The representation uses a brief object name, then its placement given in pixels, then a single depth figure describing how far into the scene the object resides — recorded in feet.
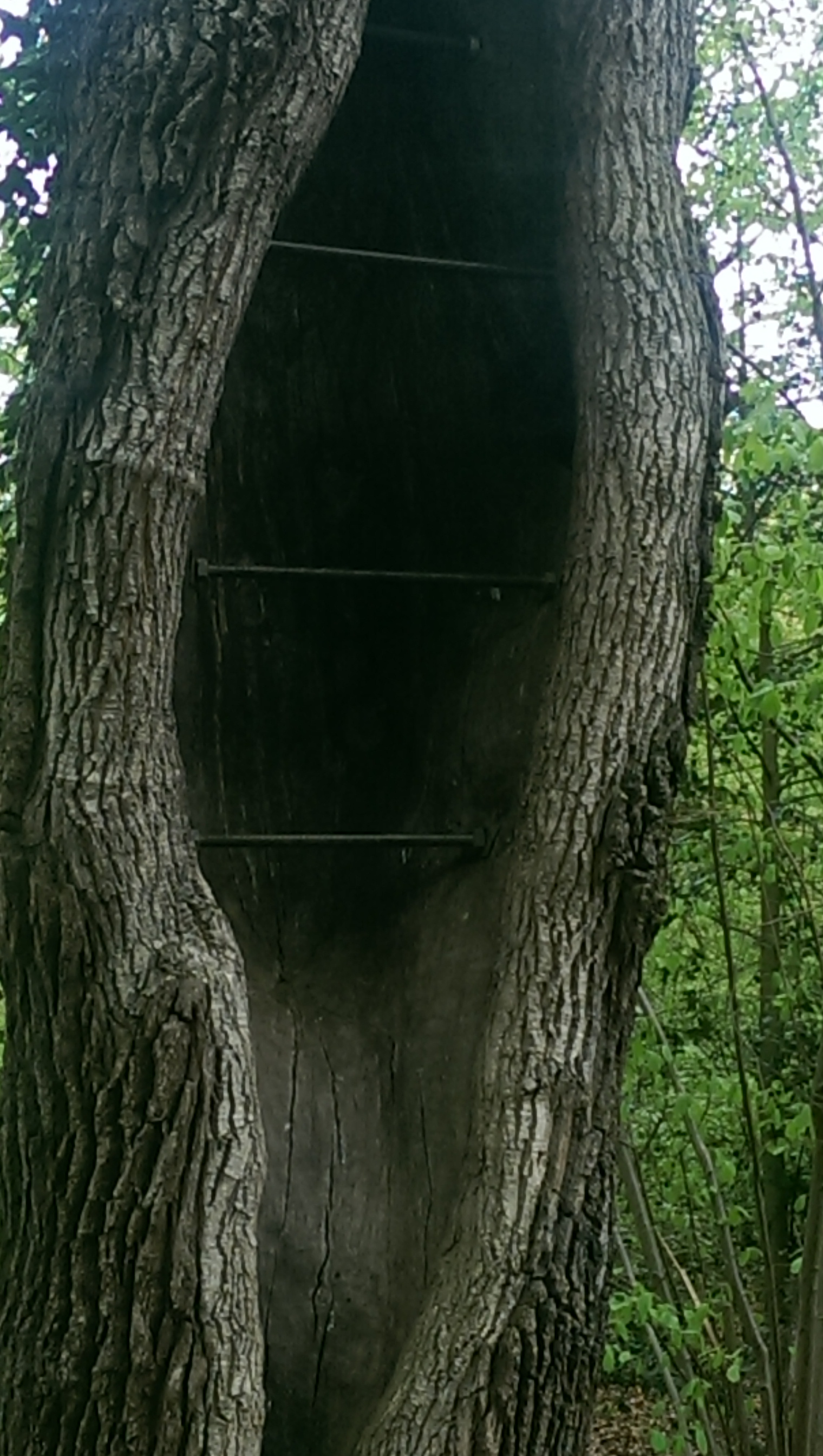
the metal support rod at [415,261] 7.64
